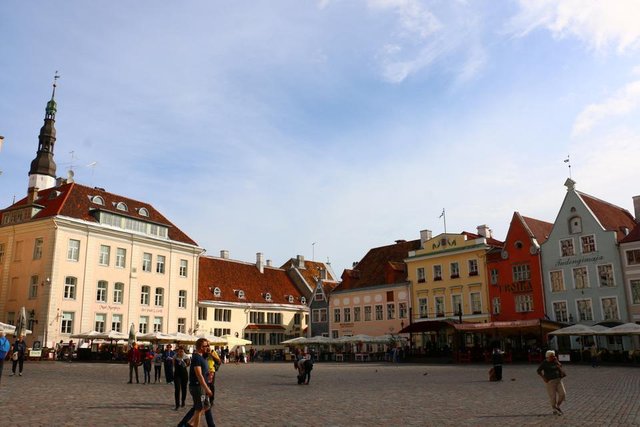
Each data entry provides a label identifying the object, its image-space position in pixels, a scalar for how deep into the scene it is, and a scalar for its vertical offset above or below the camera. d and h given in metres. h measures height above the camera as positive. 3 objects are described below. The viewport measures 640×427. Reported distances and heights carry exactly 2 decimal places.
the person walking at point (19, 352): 23.23 +0.02
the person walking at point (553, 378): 13.03 -0.73
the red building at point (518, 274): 45.69 +5.58
